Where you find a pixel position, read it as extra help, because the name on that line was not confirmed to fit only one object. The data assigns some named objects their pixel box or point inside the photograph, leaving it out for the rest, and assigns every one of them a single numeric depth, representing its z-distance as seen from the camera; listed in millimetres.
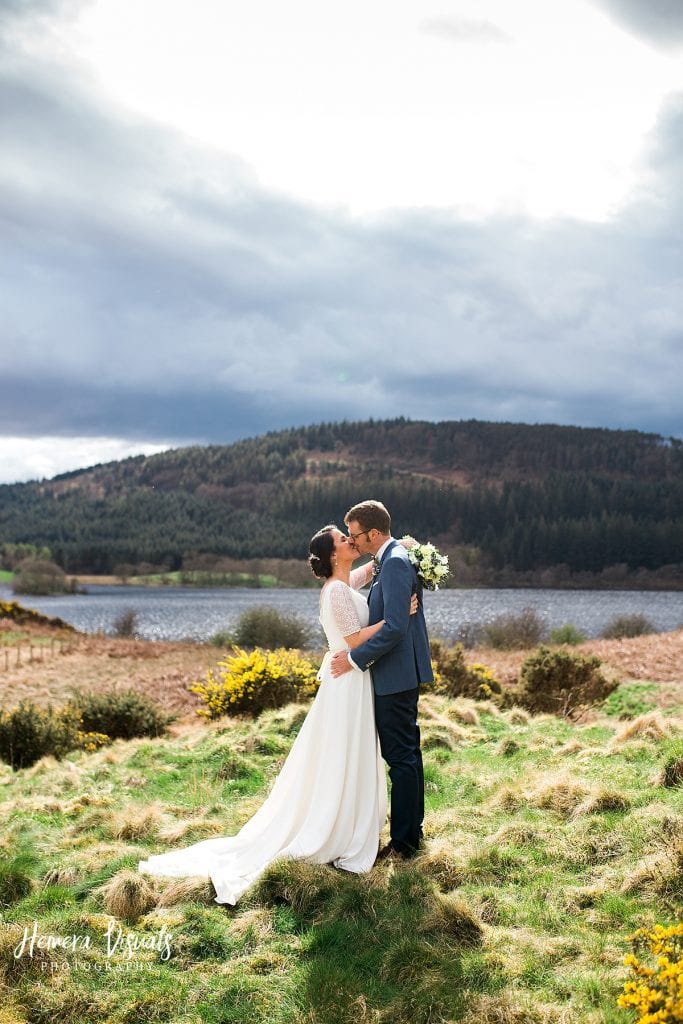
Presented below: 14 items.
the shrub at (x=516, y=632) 31172
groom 6059
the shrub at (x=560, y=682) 15602
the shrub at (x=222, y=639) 34275
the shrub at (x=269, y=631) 32156
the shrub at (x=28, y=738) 12930
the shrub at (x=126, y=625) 43750
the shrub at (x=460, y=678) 16469
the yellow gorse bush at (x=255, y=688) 14445
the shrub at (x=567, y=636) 30812
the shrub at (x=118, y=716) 14703
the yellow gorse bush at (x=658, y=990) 3328
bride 6246
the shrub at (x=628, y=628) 36572
